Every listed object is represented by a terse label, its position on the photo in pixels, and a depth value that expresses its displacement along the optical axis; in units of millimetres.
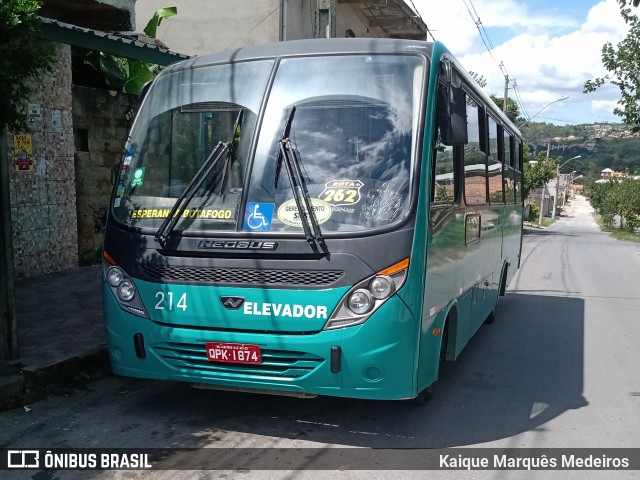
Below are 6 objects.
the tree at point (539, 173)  43938
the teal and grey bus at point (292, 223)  4070
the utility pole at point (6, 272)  5172
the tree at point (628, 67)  23781
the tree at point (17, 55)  4383
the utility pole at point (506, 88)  38844
